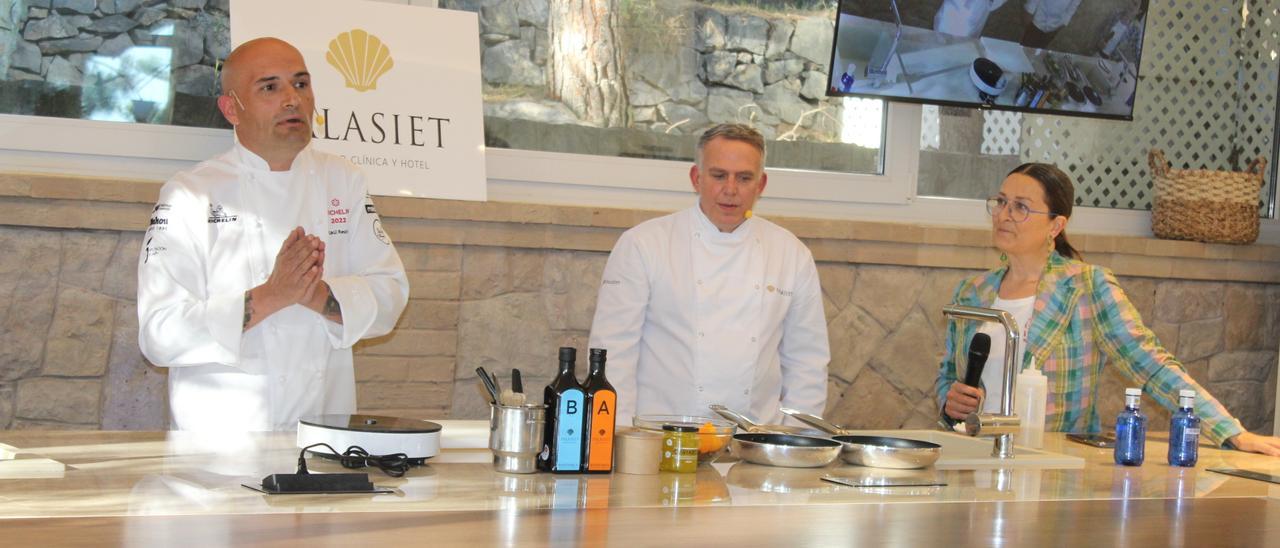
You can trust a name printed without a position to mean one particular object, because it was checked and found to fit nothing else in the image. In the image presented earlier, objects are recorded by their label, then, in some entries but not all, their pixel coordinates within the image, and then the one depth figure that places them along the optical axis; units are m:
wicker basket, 4.51
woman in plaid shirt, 3.14
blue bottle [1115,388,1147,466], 2.62
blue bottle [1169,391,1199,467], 2.66
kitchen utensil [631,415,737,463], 2.32
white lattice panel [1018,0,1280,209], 4.77
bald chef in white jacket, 2.79
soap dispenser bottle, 2.82
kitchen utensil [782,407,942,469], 2.37
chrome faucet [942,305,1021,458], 2.56
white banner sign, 3.66
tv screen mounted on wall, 4.24
